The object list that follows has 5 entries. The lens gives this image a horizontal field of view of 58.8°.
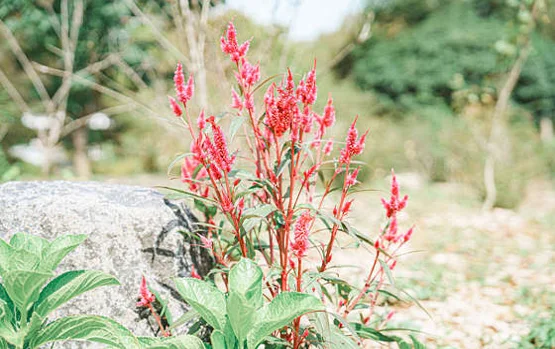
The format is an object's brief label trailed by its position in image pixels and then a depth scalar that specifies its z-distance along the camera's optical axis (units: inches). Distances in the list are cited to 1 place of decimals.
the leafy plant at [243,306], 48.6
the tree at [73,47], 315.3
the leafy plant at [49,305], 50.8
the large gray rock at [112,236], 70.0
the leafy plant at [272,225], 50.6
